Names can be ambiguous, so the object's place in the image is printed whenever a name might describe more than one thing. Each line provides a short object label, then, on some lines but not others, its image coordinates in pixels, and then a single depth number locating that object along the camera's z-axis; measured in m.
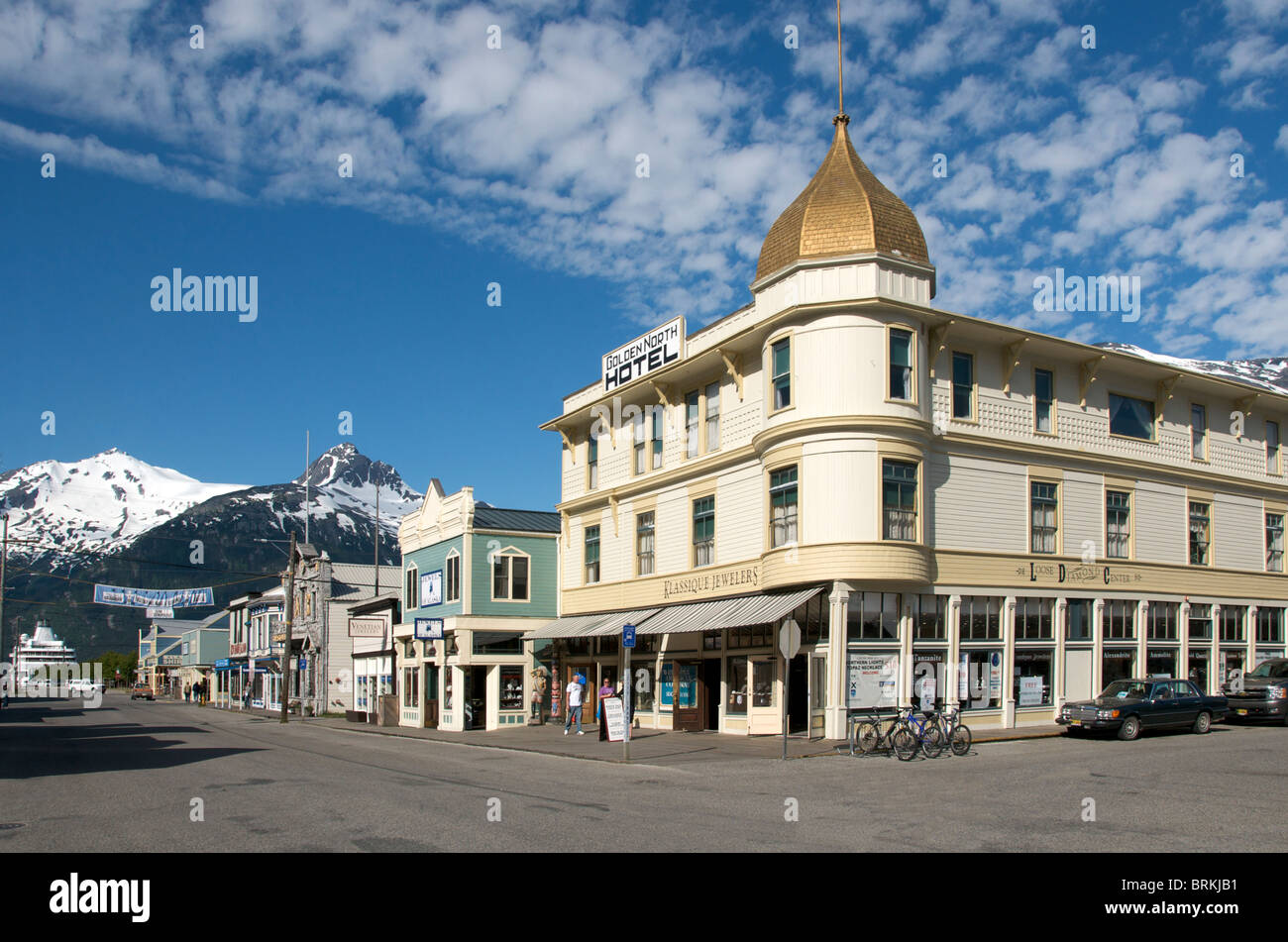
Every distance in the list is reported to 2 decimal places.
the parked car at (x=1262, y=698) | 28.45
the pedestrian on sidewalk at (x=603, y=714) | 28.80
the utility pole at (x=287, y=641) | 51.38
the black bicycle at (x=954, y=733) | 22.83
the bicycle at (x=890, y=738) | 22.33
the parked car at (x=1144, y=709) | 24.98
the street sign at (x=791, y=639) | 22.28
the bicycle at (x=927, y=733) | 22.42
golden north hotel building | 26.53
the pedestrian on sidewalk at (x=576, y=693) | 32.34
